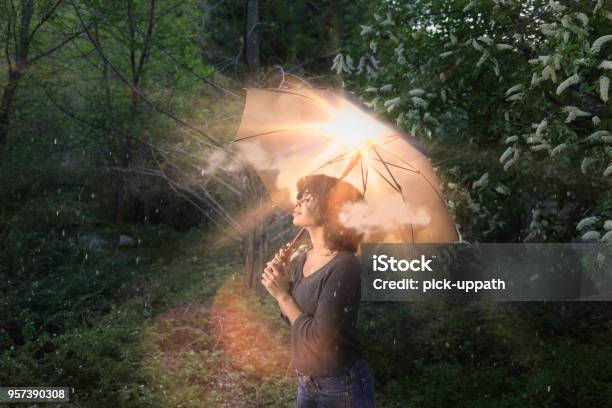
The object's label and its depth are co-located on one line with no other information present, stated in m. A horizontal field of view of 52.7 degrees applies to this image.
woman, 3.16
